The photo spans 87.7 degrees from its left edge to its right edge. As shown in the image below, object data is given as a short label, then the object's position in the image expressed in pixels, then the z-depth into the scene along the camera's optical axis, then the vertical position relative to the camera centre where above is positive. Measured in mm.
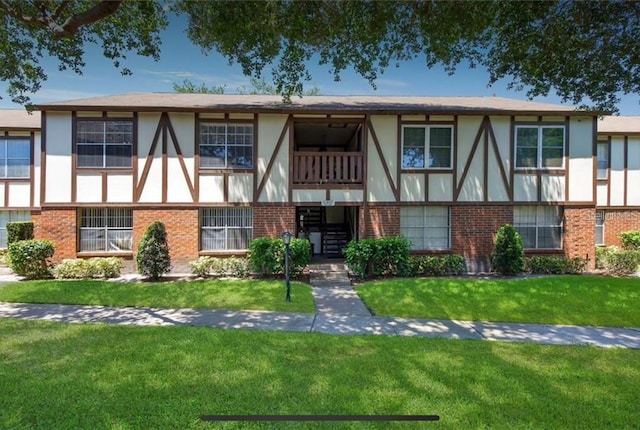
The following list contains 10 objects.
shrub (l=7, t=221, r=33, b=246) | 14422 -877
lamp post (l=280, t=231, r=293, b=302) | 8477 -787
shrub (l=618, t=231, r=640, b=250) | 15422 -1116
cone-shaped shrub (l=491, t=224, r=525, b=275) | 11664 -1302
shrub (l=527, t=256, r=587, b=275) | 12375 -1873
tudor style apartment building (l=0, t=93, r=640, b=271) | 12078 +1454
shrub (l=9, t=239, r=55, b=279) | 10852 -1541
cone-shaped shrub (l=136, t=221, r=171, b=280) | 10836 -1359
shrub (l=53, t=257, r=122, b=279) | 11219 -1947
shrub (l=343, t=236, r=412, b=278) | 11180 -1434
